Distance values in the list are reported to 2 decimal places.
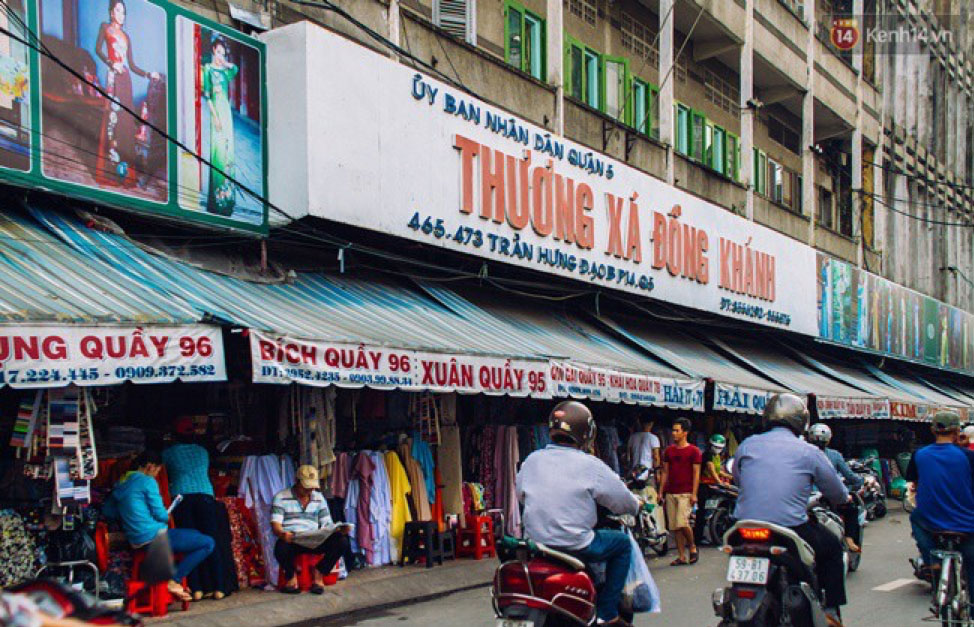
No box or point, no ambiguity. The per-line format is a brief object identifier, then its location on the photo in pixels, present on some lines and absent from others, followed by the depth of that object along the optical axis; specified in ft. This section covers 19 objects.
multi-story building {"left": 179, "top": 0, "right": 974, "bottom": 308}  53.01
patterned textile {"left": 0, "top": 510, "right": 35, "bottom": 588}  27.63
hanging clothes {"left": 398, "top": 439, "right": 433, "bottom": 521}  41.70
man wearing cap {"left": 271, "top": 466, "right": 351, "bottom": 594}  33.96
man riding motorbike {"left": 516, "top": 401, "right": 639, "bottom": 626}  20.75
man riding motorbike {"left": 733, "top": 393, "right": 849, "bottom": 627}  22.89
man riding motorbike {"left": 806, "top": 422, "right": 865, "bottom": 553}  36.60
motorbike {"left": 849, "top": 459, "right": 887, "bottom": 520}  60.29
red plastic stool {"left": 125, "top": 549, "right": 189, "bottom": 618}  29.63
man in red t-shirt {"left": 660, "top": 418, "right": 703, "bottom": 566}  44.45
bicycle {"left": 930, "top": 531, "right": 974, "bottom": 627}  26.61
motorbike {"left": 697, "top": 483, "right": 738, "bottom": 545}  50.47
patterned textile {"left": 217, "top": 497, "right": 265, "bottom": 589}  35.17
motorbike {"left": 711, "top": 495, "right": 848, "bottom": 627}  21.38
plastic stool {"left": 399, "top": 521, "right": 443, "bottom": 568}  40.22
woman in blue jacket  30.17
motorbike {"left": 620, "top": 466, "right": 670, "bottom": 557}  43.96
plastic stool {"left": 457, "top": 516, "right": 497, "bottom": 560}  43.42
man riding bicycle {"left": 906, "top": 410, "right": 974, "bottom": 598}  27.48
